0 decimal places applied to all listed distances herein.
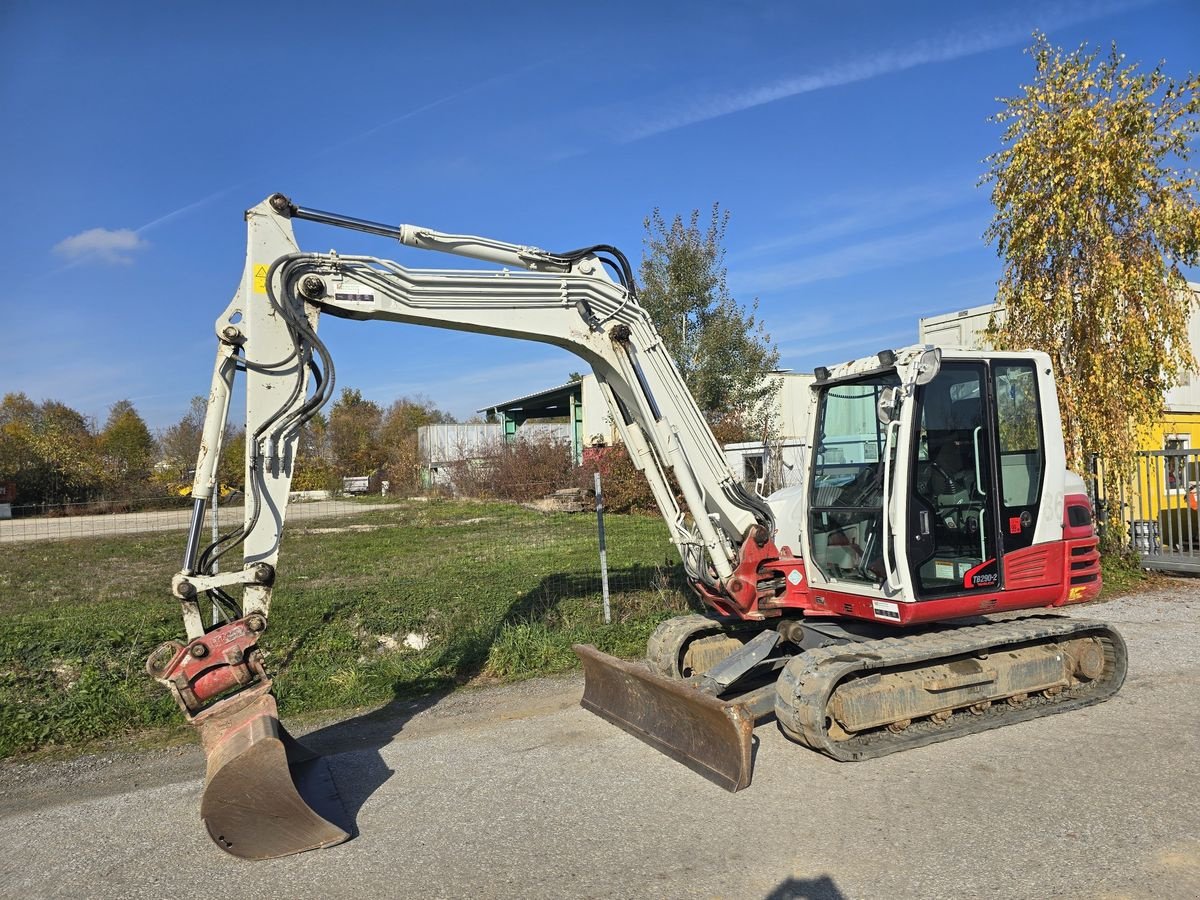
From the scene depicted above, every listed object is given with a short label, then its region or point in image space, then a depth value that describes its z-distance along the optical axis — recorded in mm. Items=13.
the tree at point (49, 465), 35531
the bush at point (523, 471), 26239
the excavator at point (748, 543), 5113
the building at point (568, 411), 30719
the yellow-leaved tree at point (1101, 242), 11688
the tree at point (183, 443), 38125
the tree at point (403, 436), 36250
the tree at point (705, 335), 18641
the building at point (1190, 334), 16562
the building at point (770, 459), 18156
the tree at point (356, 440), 45531
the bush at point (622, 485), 22141
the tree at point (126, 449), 37844
